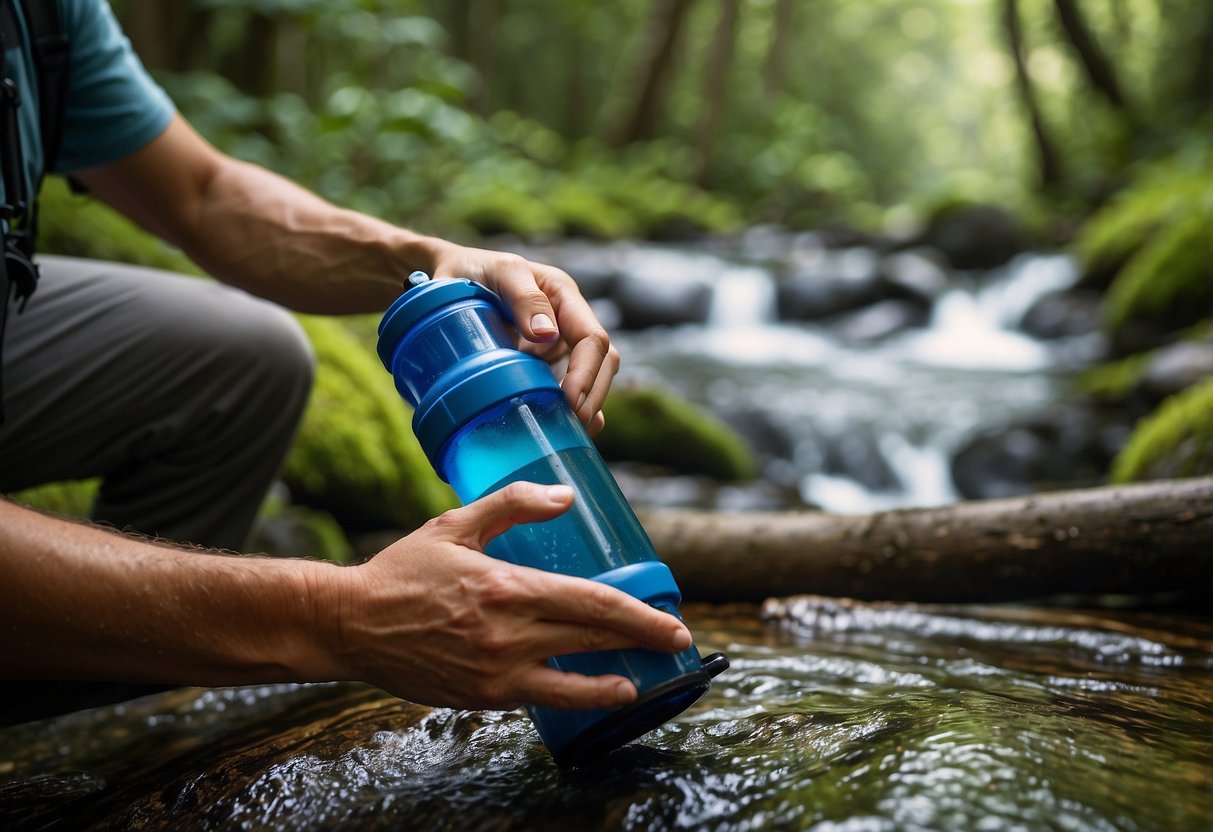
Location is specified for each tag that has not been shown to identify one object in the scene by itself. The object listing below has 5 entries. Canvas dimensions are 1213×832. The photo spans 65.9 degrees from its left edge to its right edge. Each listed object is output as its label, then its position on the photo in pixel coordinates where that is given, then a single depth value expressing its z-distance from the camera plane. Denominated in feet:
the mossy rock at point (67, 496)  9.13
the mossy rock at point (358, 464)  11.27
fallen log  7.32
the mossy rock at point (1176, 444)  9.68
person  3.85
